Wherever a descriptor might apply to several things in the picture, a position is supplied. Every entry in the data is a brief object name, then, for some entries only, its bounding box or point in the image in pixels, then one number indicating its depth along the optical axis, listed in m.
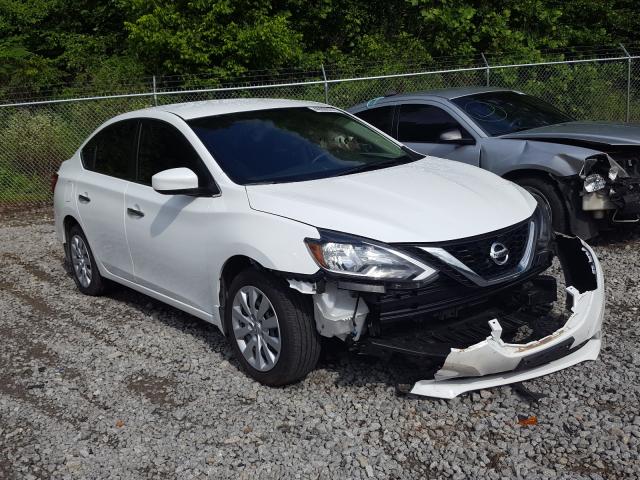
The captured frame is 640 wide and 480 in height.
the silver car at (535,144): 6.63
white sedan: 3.96
